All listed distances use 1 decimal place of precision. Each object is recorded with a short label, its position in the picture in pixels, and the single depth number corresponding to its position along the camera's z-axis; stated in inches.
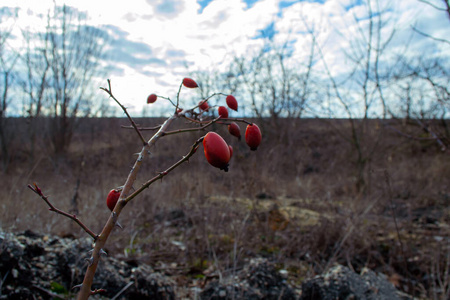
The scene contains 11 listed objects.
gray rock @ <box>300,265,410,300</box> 21.2
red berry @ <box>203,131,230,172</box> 8.0
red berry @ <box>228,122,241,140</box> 10.1
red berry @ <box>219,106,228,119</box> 10.7
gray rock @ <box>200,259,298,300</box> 21.5
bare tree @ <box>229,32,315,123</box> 275.7
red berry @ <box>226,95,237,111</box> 11.3
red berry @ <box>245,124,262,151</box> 9.5
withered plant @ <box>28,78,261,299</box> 7.2
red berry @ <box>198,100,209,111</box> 11.3
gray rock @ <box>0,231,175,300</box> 18.3
